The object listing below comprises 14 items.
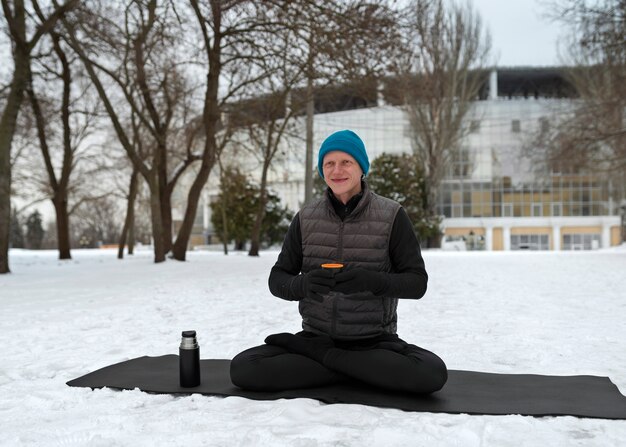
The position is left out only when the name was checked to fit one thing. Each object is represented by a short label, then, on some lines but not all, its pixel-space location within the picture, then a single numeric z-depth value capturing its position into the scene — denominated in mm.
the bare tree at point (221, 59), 12367
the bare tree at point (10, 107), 12844
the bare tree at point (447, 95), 31266
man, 3396
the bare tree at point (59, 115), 17828
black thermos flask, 3701
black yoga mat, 3168
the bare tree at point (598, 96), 16109
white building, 50719
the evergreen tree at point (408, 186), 34250
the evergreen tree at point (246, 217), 34038
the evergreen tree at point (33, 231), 61688
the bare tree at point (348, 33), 10688
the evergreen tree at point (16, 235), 56062
